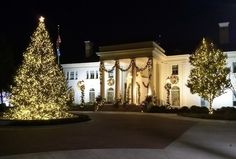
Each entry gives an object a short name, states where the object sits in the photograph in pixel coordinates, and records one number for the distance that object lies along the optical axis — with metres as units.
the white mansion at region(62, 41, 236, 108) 24.81
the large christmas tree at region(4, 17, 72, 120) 12.51
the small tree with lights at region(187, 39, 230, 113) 18.77
